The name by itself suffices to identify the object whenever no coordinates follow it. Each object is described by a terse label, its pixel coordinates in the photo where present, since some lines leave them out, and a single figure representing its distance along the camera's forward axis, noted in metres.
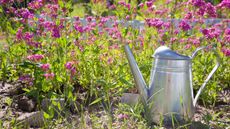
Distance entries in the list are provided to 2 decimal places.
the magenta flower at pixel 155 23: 2.31
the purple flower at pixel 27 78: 1.99
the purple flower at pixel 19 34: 2.15
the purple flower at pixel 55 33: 1.99
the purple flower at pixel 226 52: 2.31
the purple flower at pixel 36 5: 2.19
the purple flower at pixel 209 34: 2.28
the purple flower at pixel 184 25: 2.30
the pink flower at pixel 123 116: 1.73
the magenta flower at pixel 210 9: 2.27
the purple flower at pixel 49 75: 1.80
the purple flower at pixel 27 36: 2.11
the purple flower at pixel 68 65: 1.86
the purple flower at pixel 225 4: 2.35
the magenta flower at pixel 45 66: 1.79
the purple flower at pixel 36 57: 1.85
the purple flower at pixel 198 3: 2.16
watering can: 1.71
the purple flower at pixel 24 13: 2.18
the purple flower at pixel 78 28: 2.16
